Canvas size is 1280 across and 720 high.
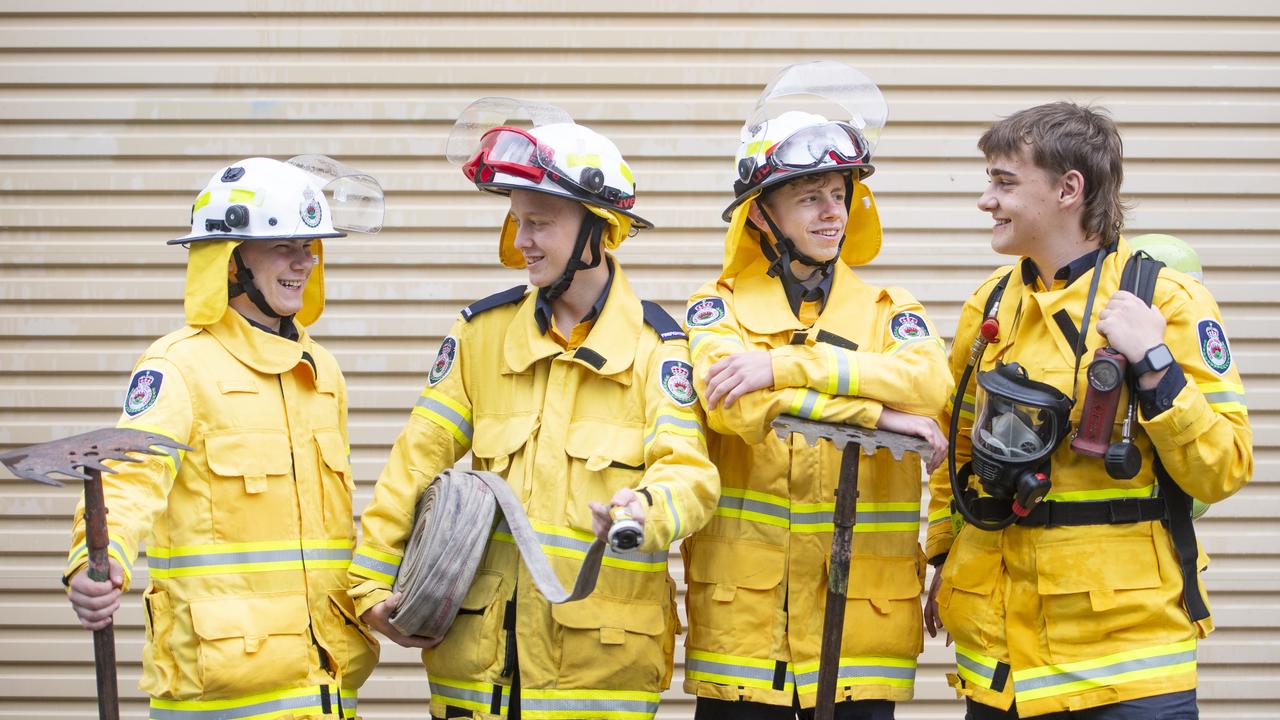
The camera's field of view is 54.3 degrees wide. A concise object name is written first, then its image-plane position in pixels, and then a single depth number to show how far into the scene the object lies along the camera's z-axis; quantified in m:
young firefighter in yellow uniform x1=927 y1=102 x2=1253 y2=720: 3.44
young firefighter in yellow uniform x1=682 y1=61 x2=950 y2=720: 3.55
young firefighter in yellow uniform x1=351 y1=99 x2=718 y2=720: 3.65
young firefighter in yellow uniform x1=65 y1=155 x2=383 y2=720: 3.56
